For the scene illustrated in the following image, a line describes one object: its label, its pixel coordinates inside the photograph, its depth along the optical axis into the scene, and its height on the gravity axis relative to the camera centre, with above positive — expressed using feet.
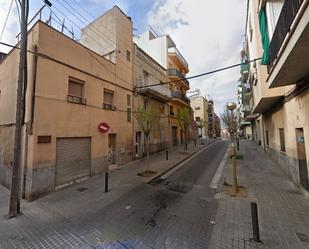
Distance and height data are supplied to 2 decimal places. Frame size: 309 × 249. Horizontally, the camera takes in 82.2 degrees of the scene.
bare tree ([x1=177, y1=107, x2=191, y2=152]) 62.39 +7.47
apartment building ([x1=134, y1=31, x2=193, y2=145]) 73.67 +33.24
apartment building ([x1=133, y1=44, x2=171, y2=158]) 50.72 +13.26
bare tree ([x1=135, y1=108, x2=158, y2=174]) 36.78 +4.57
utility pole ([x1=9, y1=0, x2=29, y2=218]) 18.92 +1.76
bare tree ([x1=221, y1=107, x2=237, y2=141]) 33.55 +2.17
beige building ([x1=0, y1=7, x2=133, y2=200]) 25.03 +4.58
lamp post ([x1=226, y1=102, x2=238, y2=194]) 23.24 +0.93
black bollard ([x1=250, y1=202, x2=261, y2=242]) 13.07 -6.68
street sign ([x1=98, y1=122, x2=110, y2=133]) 35.53 +2.39
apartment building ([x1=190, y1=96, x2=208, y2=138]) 162.63 +26.23
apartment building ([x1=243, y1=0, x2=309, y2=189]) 13.12 +6.45
